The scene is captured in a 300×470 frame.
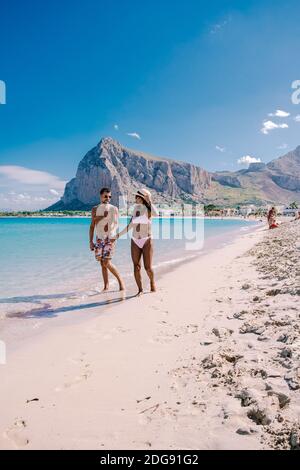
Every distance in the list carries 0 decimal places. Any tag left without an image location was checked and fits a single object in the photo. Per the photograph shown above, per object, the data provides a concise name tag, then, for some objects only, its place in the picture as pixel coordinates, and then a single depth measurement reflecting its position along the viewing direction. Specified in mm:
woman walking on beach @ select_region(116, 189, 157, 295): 7318
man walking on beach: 7914
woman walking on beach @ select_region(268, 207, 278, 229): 34312
